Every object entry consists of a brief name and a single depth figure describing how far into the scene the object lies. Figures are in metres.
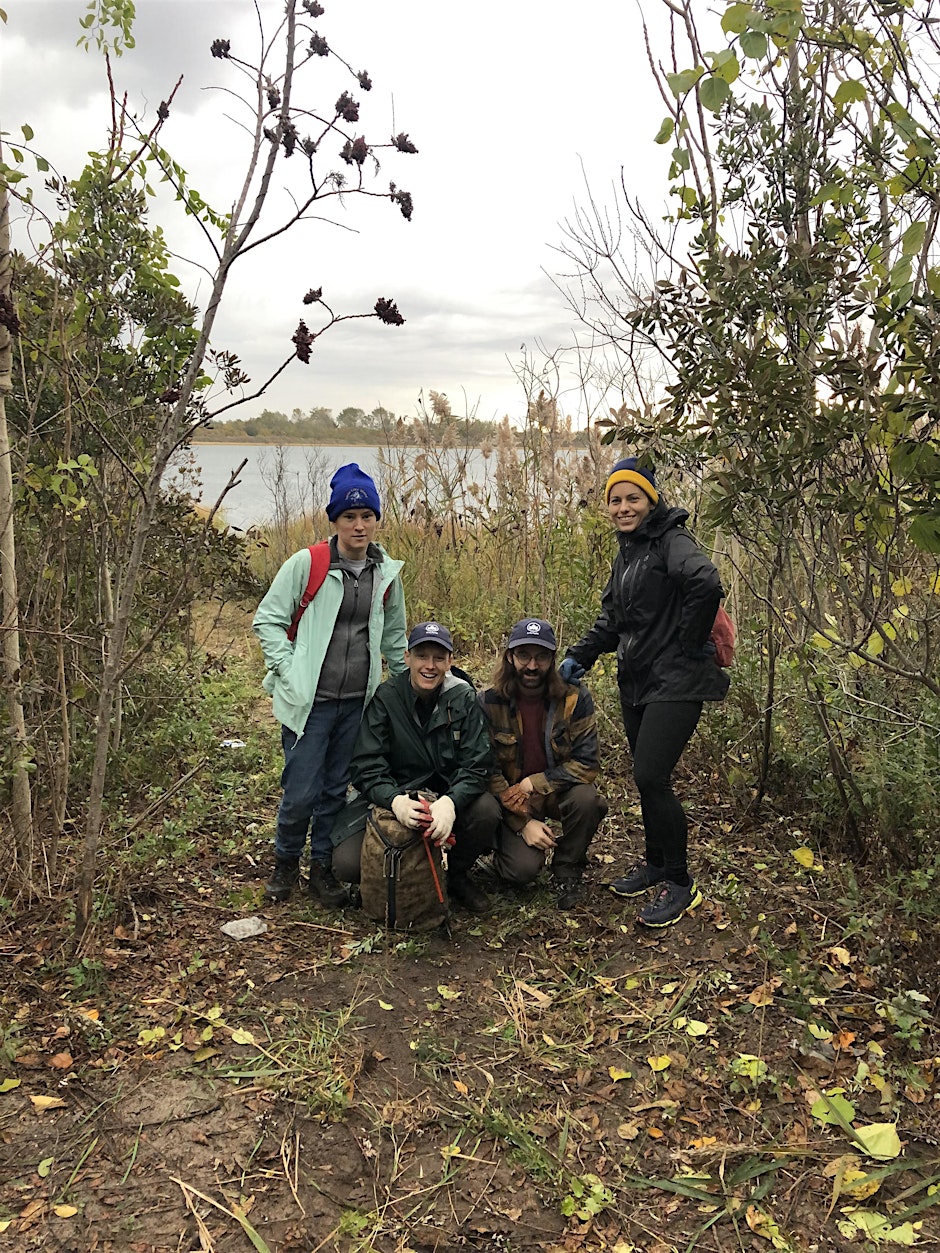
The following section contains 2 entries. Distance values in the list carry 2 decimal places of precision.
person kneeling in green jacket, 3.45
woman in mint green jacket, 3.43
